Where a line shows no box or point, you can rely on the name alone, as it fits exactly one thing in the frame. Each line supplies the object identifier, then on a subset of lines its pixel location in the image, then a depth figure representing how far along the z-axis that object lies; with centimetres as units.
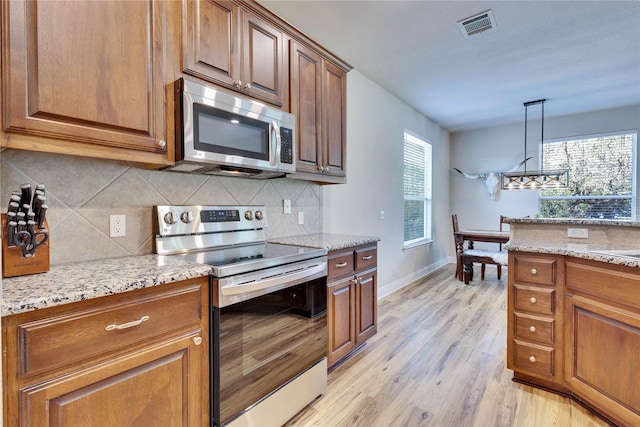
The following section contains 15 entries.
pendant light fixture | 390
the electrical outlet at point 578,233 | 214
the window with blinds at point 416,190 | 475
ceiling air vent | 245
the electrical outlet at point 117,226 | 160
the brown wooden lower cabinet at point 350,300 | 214
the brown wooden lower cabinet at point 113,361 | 94
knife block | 111
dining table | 435
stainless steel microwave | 155
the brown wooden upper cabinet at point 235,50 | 162
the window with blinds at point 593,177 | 469
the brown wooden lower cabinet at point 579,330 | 159
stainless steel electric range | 141
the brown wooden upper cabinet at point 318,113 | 221
